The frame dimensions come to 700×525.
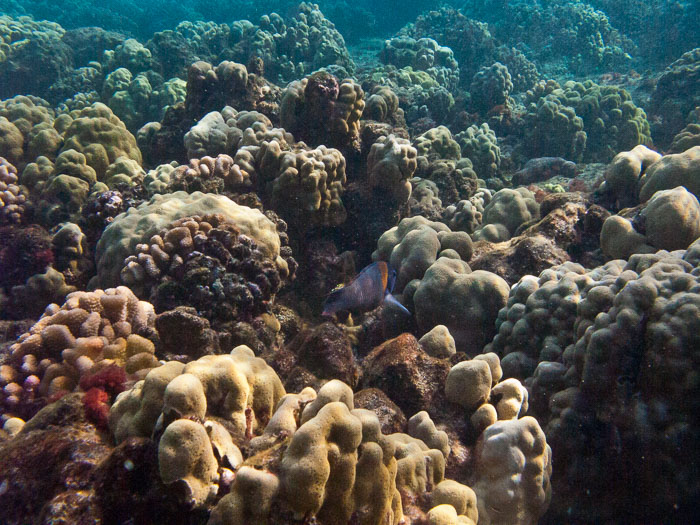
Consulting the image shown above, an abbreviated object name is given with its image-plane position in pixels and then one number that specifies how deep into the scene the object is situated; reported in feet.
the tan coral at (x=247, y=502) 4.73
